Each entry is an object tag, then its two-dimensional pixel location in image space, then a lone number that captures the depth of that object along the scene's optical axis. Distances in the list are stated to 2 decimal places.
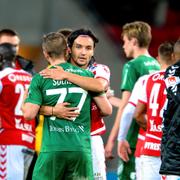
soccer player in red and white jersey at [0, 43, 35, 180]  19.78
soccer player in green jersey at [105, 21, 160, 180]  20.44
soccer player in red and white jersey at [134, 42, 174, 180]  18.19
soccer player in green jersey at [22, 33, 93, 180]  16.20
